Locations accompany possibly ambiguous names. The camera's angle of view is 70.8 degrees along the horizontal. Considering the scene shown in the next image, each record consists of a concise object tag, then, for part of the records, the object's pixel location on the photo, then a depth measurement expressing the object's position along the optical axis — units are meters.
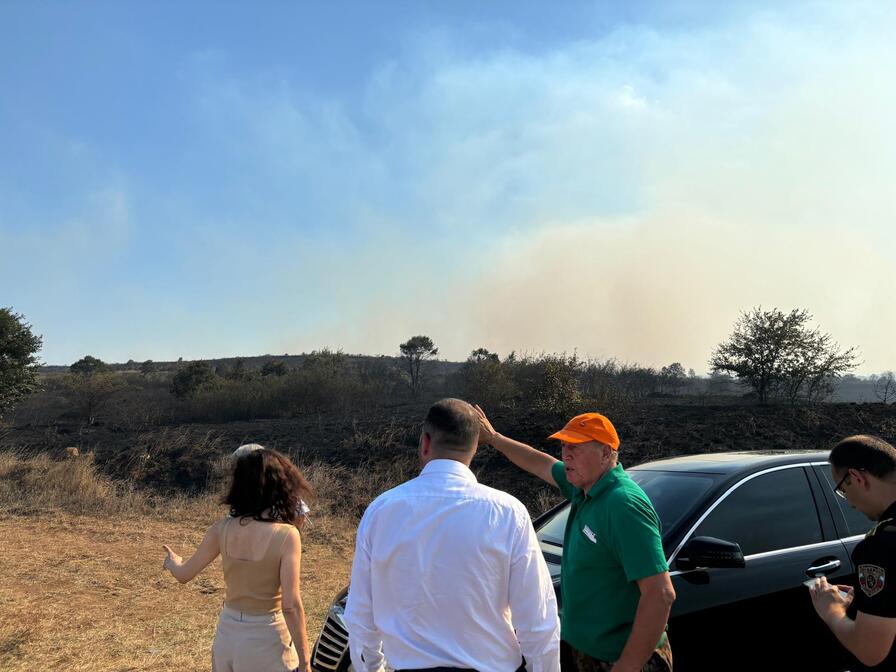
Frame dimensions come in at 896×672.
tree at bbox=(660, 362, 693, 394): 32.62
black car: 3.51
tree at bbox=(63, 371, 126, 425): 28.11
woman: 2.97
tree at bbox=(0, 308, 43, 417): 22.09
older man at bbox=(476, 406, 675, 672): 2.45
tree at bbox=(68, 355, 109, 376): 45.69
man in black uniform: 2.14
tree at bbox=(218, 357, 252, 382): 32.35
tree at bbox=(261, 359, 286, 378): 37.14
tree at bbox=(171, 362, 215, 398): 31.95
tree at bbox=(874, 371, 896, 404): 18.05
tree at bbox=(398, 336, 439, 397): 42.88
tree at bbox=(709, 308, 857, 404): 17.52
